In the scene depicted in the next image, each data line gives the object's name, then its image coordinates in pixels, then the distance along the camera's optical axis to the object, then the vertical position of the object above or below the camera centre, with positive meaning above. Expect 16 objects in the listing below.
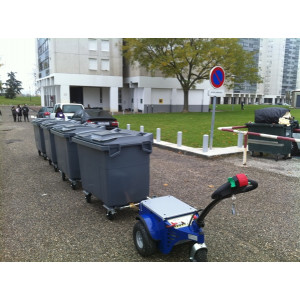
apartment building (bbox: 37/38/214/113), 36.65 +2.31
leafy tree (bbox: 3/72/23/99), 97.38 +4.29
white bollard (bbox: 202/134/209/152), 8.89 -1.43
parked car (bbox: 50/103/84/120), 15.72 -0.56
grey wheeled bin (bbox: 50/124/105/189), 5.74 -1.07
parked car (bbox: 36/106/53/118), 22.70 -1.10
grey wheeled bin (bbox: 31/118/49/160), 8.70 -1.20
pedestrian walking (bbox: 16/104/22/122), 25.28 -1.24
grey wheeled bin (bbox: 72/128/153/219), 4.21 -1.04
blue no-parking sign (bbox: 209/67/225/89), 8.60 +0.67
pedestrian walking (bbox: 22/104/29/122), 25.03 -1.10
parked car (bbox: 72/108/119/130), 11.62 -0.79
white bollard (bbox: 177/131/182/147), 10.19 -1.43
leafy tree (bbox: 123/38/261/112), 31.34 +4.85
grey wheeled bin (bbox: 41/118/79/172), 7.25 -1.10
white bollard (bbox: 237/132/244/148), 9.64 -1.38
